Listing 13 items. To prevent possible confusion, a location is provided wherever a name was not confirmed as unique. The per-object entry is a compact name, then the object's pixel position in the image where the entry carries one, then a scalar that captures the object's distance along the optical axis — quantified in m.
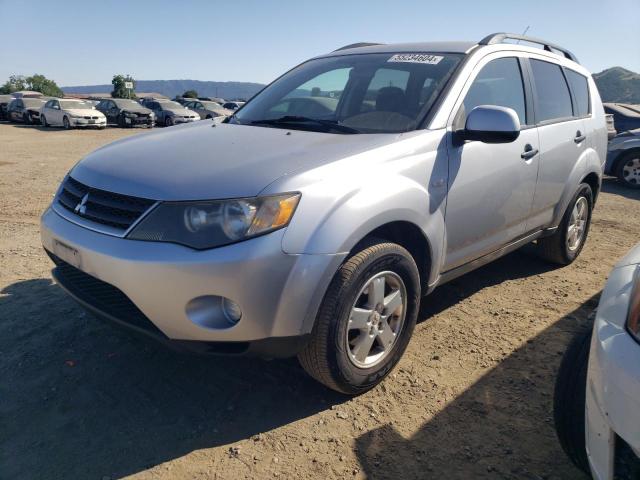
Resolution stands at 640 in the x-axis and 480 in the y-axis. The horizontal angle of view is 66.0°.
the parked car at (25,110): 24.59
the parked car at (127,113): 24.03
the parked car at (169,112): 24.50
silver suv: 2.05
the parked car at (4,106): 27.03
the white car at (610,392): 1.42
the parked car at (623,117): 10.69
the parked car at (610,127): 5.23
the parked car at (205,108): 26.64
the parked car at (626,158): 9.12
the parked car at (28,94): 36.53
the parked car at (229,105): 32.59
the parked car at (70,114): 21.77
